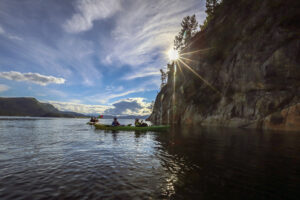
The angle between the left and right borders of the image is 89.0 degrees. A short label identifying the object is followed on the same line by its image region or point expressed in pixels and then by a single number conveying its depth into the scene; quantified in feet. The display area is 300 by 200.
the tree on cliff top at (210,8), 182.75
